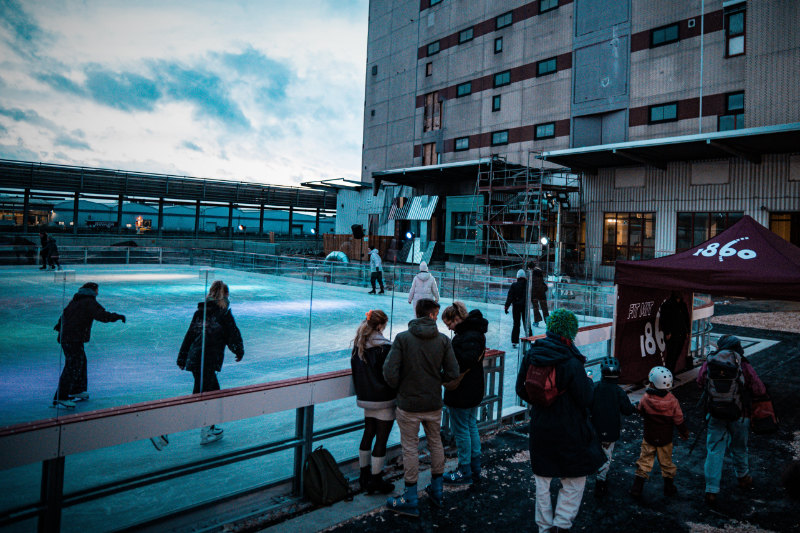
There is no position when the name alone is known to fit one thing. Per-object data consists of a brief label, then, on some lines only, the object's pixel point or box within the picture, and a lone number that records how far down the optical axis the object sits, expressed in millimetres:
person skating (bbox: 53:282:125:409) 3248
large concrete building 18969
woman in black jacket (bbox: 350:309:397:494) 4129
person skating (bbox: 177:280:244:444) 4211
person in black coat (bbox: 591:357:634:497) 3957
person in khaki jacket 3859
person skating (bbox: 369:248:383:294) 16109
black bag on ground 4031
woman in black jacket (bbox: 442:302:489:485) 4262
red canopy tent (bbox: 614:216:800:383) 5469
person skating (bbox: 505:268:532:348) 9938
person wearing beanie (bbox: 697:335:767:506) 4191
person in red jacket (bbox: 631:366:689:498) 4145
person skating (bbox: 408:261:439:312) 9484
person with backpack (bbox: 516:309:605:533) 3203
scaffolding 23812
